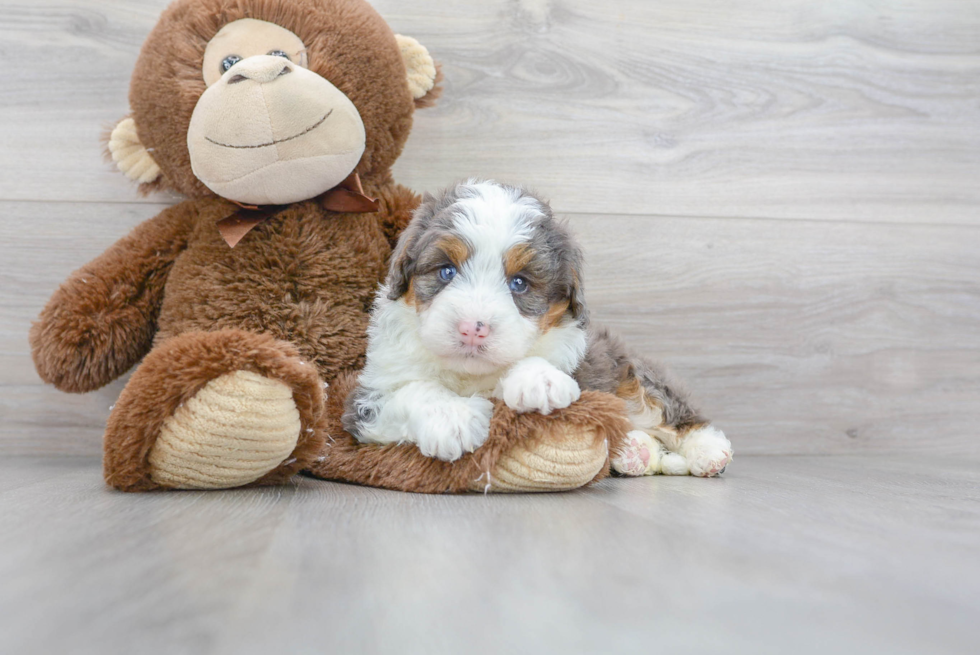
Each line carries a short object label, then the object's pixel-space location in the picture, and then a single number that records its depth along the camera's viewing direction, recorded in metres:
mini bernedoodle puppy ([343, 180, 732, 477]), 0.60
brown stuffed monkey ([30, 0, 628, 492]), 0.60
